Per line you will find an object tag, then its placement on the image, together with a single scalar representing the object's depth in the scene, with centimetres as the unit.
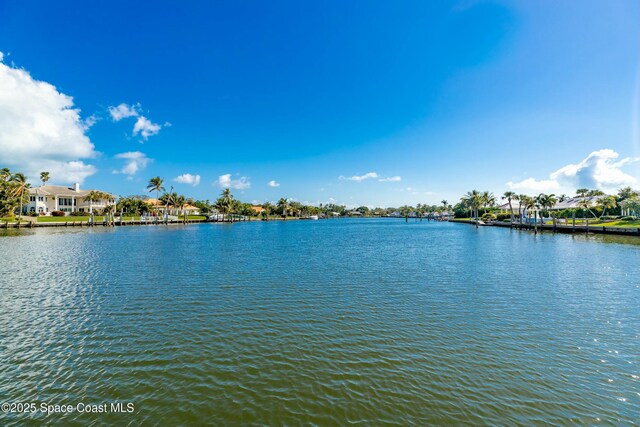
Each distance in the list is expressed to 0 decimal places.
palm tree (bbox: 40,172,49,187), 9912
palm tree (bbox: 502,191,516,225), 10840
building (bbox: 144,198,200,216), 14475
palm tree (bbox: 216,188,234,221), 15125
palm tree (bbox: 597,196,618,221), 9186
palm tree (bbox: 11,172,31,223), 7900
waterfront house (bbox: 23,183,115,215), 10006
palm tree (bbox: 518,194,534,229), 9881
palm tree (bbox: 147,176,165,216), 11470
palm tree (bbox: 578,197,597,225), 9336
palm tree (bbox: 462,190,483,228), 12781
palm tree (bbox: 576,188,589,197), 10885
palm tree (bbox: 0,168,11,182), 7788
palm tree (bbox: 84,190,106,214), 10386
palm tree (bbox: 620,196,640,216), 8050
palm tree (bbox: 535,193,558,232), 9562
